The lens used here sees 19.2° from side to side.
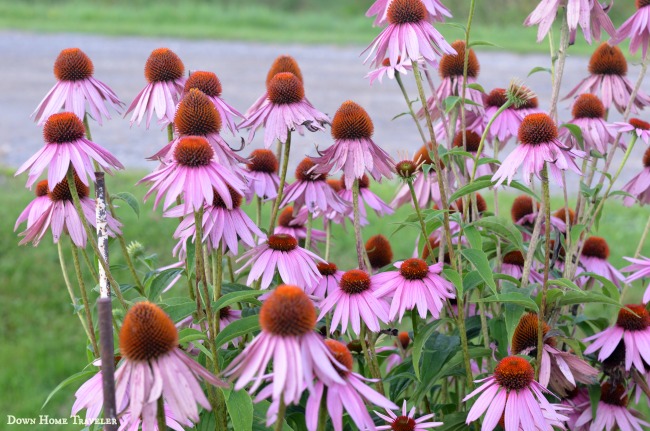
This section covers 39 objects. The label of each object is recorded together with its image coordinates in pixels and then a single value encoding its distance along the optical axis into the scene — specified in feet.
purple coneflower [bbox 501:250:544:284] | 5.30
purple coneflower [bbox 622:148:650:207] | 5.42
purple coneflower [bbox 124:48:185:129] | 4.98
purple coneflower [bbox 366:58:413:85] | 4.94
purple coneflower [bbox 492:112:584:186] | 4.66
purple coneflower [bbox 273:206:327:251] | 5.34
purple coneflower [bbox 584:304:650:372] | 4.98
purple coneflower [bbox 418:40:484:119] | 5.44
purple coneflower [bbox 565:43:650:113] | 5.56
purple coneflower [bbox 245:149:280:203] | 5.17
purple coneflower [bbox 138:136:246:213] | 4.45
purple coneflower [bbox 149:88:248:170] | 4.67
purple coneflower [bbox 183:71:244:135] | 4.92
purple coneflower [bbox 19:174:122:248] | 4.81
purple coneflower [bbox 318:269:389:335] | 4.69
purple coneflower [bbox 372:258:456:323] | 4.71
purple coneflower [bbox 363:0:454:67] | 4.86
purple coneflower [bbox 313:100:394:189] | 4.82
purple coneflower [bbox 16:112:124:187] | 4.64
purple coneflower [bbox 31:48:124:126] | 5.01
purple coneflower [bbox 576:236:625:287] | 5.52
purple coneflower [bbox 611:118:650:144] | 5.19
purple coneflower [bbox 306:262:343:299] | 4.96
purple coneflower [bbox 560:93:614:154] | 5.33
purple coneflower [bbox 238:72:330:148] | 4.90
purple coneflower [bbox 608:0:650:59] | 5.29
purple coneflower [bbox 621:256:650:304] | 5.12
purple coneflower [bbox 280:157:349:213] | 5.05
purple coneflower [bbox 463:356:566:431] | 4.50
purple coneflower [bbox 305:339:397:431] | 4.14
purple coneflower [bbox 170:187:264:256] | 4.71
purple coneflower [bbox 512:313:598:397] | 4.76
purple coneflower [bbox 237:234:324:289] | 4.75
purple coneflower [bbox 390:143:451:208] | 5.35
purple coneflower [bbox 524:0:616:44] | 4.91
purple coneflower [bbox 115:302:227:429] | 4.11
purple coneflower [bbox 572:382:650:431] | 5.04
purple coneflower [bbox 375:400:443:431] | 4.50
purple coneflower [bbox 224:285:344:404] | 4.04
